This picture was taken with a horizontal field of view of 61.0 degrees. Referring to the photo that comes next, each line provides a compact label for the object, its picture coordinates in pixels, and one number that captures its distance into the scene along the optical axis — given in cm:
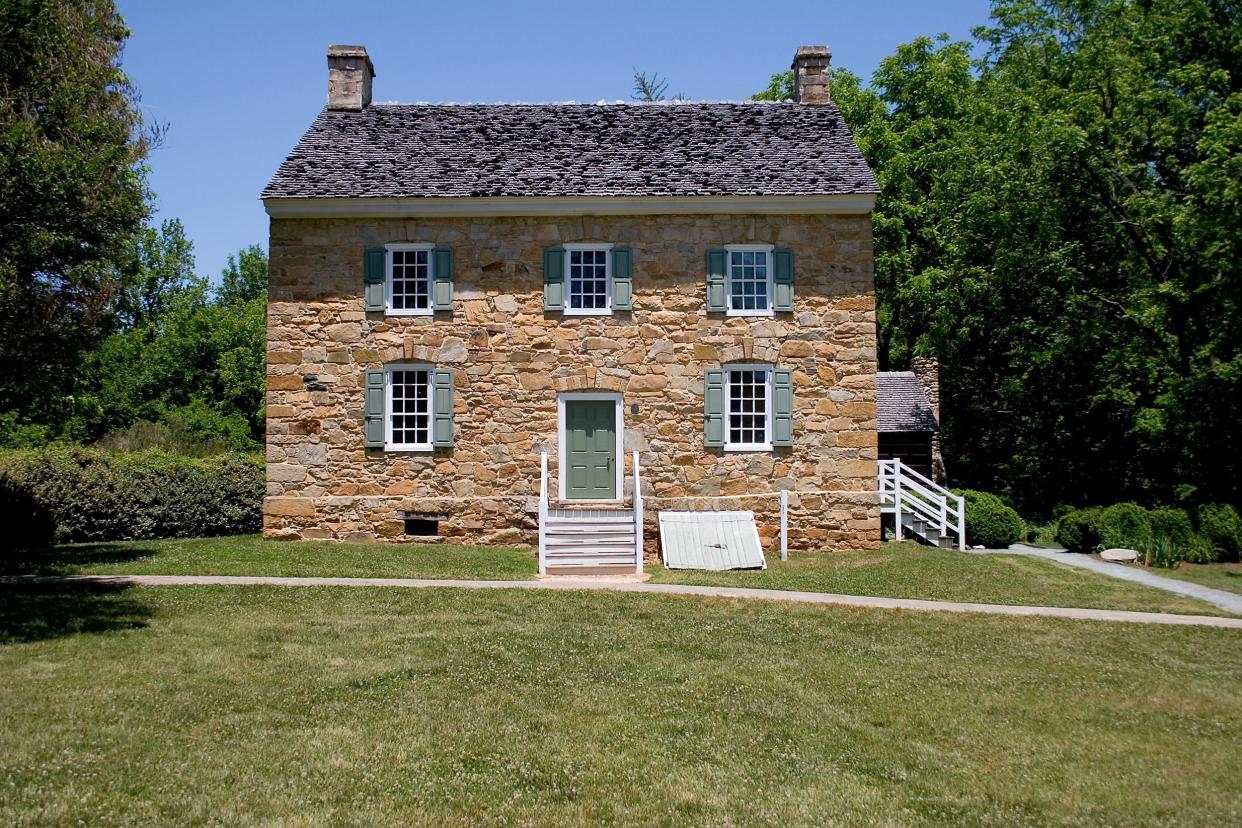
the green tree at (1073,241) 2106
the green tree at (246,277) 5375
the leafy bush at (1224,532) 1938
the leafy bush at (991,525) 2108
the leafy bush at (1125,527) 1958
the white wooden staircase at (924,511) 2025
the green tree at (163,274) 4481
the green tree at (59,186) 1293
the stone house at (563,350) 1933
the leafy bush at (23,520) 1812
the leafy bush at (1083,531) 2028
